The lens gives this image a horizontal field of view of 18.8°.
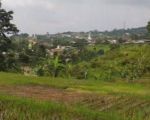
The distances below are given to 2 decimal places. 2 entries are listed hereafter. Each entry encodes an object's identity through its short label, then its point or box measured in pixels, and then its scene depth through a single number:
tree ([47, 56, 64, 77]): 36.98
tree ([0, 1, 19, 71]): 37.88
